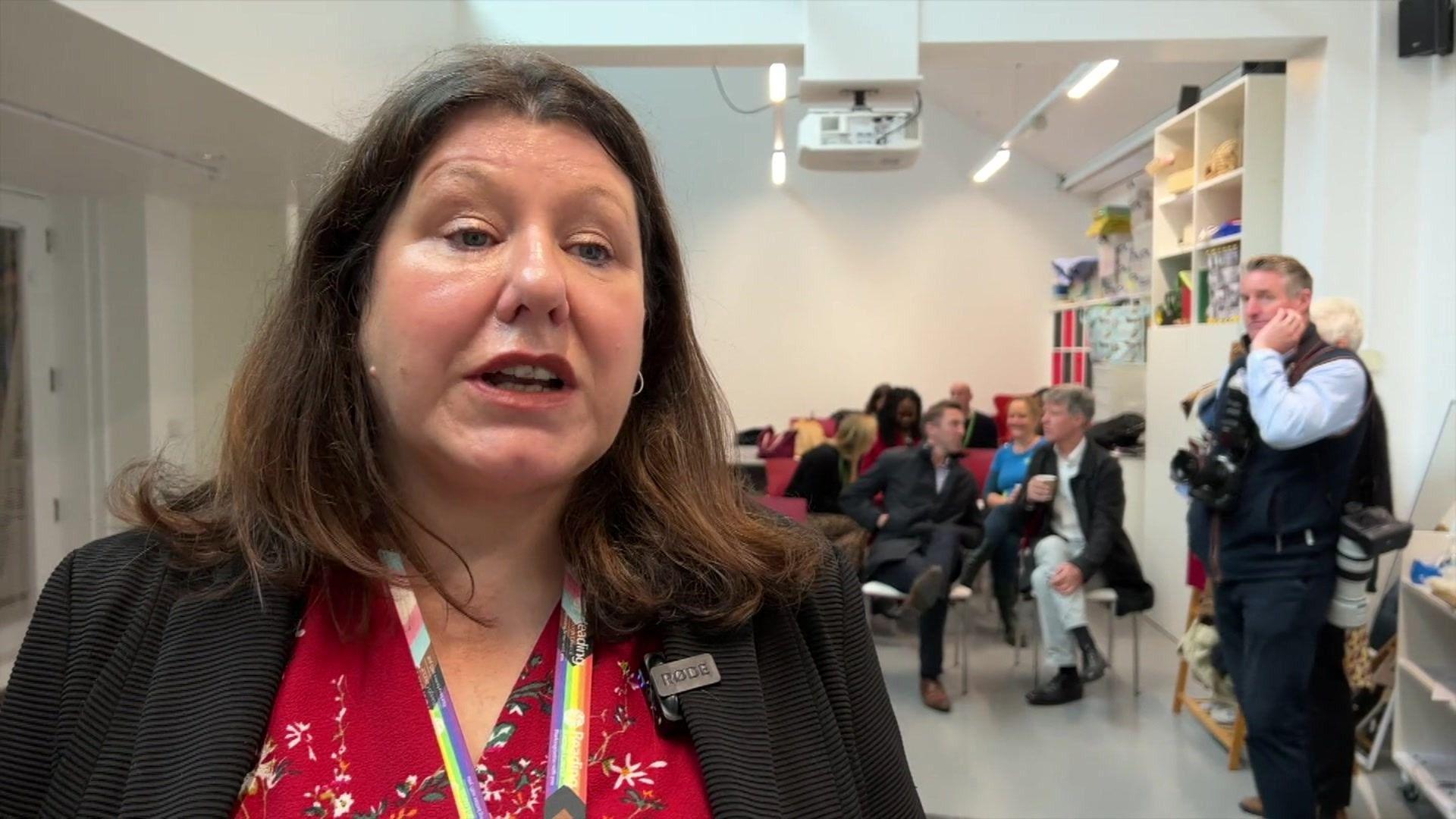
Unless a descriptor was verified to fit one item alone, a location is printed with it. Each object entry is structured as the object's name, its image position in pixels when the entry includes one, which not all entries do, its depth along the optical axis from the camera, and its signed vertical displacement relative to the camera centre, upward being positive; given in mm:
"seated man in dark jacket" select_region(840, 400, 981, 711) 4004 -650
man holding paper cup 3902 -664
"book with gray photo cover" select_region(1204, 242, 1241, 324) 4148 +441
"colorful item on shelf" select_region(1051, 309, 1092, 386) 7871 +261
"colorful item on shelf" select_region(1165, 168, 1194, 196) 4672 +1021
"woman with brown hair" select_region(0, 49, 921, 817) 803 -199
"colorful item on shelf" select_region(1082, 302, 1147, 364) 5746 +293
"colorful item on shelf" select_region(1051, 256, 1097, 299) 7879 +916
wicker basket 4195 +1013
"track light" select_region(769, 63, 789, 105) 4416 +1472
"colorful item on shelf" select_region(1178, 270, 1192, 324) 4656 +437
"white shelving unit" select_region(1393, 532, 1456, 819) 2705 -885
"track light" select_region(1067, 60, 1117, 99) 4041 +1377
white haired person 2480 -815
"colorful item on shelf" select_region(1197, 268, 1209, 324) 4465 +396
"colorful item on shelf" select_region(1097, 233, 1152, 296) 6480 +837
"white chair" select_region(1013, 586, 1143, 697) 3891 -1154
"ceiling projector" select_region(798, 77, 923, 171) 3744 +1046
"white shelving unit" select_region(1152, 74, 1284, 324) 3945 +923
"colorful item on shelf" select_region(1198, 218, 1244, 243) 4168 +690
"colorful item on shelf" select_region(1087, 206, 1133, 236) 6730 +1159
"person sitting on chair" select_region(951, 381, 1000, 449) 6742 -386
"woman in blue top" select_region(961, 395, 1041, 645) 4395 -507
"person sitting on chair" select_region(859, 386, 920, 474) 5348 -244
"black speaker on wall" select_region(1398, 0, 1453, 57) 3205 +1240
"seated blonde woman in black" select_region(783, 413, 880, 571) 4578 -518
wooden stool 3254 -1296
